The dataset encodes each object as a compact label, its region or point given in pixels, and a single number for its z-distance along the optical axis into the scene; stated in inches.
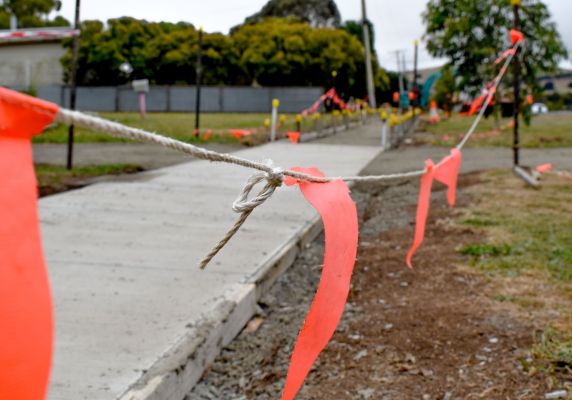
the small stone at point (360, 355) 130.1
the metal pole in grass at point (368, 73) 1551.4
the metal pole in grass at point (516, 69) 355.6
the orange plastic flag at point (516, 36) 340.8
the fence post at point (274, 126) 641.6
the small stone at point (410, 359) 126.9
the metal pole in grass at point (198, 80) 587.4
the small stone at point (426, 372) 121.3
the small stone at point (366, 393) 115.4
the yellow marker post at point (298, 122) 679.4
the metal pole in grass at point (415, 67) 1076.2
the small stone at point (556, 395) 108.7
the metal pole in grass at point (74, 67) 375.9
